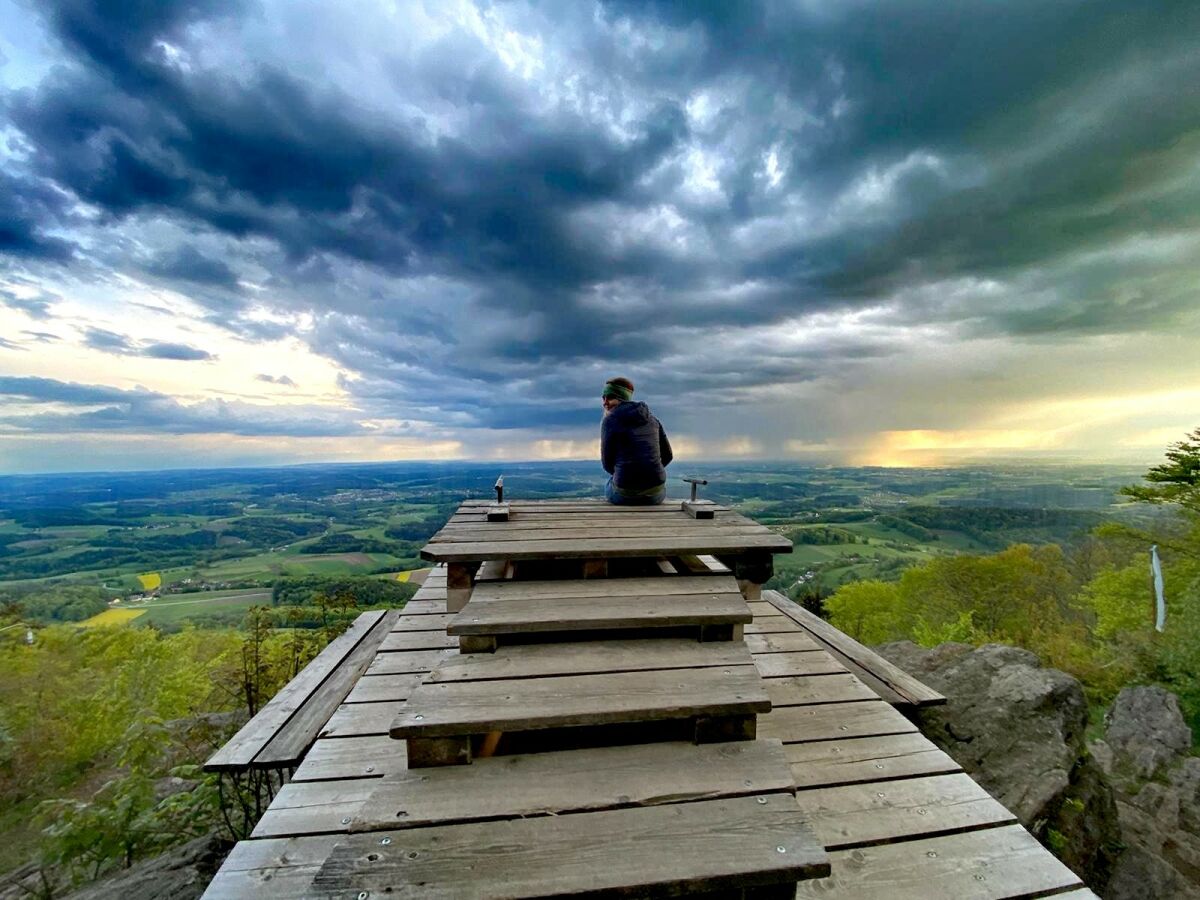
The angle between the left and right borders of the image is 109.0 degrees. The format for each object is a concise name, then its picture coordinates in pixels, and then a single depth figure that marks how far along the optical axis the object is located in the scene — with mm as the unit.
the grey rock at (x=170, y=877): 2578
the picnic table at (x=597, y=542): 3180
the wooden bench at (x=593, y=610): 2617
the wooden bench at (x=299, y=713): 2658
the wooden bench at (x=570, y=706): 1973
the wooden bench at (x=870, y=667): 3344
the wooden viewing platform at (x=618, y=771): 1559
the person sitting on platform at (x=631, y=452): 5012
